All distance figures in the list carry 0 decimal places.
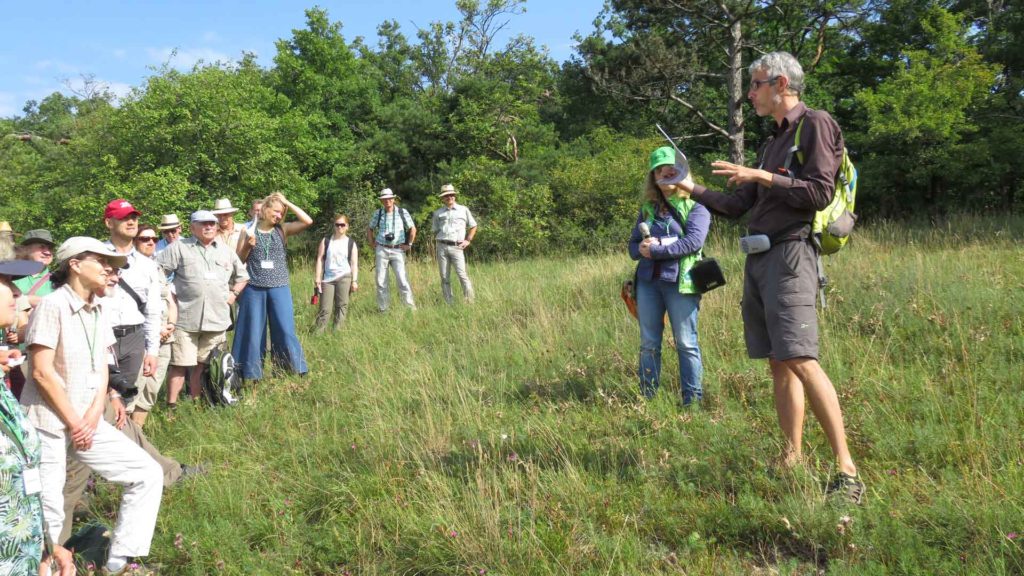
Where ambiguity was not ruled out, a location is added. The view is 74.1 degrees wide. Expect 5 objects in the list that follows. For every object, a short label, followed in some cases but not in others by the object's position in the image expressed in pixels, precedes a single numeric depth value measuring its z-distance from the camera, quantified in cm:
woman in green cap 440
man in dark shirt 306
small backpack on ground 615
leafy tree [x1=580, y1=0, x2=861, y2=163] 1791
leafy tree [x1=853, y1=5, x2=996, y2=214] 1343
